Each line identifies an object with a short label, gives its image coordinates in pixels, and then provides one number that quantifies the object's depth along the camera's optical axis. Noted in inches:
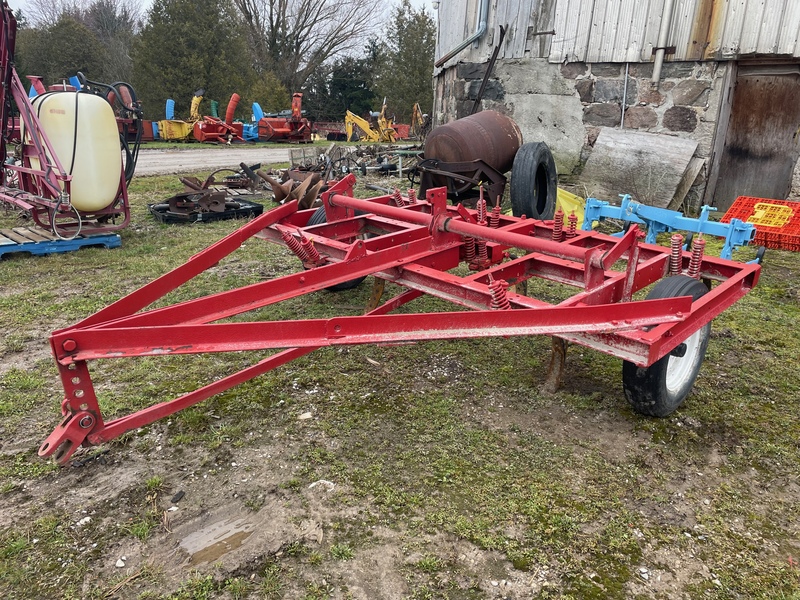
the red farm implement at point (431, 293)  88.8
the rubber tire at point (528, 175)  249.9
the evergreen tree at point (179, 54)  1029.8
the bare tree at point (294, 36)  1409.9
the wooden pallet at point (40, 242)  246.5
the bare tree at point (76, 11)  1686.6
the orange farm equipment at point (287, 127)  931.3
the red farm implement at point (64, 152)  244.4
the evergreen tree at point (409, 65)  1299.2
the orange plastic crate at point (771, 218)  262.7
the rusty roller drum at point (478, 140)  318.0
